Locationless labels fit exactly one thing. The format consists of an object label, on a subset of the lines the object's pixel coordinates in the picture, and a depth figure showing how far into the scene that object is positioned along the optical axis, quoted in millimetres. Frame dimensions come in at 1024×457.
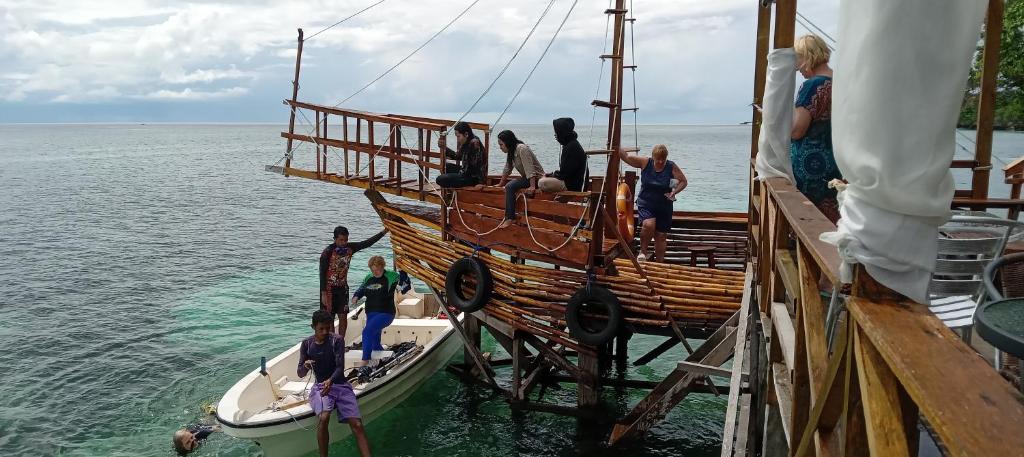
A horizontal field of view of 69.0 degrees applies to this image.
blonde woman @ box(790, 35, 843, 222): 4871
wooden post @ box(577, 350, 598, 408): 10219
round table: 1953
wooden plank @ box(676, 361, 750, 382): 7152
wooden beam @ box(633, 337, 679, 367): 12345
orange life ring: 10781
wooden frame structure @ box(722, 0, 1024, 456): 1566
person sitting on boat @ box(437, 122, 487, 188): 10836
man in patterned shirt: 11289
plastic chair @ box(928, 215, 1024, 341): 4586
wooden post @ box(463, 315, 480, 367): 13016
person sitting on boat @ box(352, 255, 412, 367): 11172
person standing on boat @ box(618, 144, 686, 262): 10992
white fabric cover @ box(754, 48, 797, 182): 5199
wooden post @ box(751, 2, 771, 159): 8570
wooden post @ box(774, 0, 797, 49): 5973
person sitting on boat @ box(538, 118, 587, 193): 9477
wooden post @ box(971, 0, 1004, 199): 8164
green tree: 19891
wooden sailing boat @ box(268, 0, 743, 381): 9305
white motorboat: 9625
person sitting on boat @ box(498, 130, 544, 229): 9875
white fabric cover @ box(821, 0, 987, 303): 1923
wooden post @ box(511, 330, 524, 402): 10758
